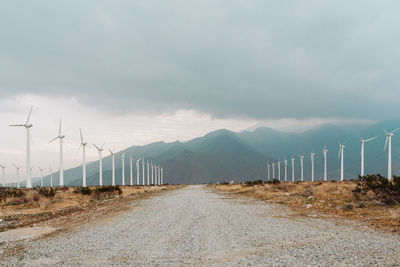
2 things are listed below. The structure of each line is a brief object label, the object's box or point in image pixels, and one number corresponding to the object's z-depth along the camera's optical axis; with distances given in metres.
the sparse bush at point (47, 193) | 31.74
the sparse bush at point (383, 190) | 19.88
